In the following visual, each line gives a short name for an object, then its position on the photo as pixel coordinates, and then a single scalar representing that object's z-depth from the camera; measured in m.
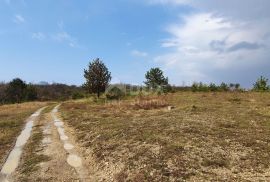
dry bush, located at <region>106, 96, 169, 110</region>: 13.61
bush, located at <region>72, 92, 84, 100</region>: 33.06
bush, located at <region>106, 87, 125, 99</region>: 24.69
